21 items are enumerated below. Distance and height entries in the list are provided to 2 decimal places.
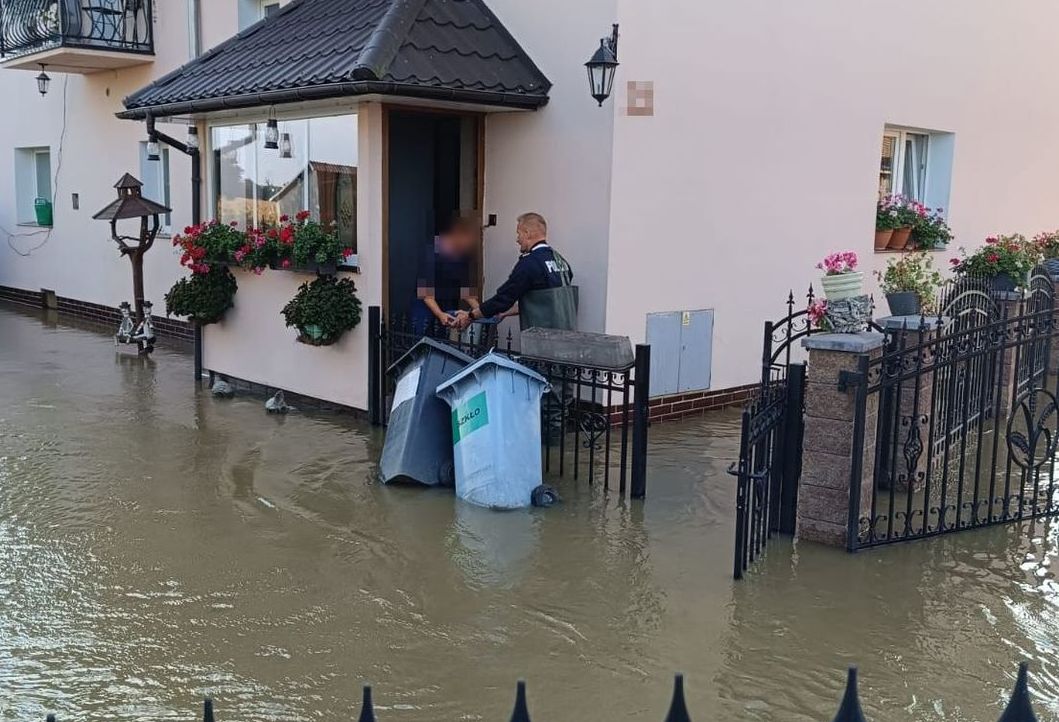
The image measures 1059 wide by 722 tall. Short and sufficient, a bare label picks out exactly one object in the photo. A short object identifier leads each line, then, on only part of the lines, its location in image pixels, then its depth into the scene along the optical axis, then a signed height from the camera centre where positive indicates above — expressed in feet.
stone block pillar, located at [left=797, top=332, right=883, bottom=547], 18.20 -3.92
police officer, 25.72 -1.93
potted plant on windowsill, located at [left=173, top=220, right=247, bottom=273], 31.68 -1.33
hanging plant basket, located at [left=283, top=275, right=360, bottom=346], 28.22 -2.91
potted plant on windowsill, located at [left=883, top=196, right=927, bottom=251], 37.35 +0.09
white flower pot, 19.75 -1.30
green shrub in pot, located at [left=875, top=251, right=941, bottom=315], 25.66 -1.78
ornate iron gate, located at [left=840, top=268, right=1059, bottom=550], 18.40 -4.34
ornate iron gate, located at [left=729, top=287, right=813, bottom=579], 17.42 -4.39
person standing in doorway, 28.76 -1.77
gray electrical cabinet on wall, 28.76 -3.87
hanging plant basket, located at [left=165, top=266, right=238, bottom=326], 32.68 -2.98
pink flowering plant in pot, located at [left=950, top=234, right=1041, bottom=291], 34.04 -1.43
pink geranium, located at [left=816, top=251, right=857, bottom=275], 20.01 -0.89
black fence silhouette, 6.53 -3.13
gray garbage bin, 22.50 -4.80
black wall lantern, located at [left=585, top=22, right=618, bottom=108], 25.35 +3.48
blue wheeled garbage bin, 21.01 -4.54
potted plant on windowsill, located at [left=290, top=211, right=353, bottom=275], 28.35 -1.24
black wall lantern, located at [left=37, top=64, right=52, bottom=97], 49.30 +5.48
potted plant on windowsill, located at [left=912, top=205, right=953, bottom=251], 38.24 -0.38
